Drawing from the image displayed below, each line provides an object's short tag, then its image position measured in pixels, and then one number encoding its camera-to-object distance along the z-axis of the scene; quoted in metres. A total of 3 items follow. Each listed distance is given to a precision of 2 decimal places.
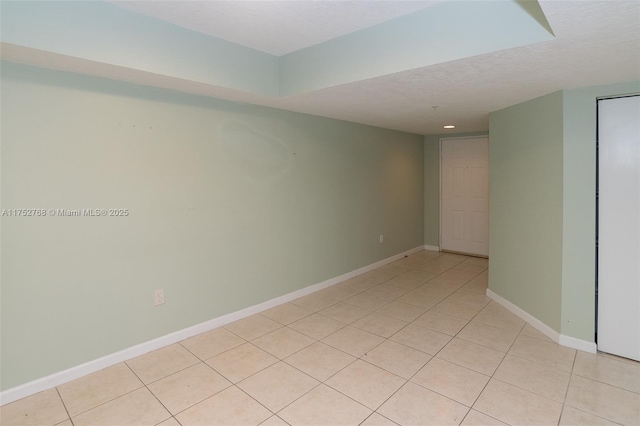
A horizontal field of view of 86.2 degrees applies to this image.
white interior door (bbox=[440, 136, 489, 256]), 5.76
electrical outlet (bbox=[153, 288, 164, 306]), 2.83
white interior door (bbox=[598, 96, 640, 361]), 2.58
